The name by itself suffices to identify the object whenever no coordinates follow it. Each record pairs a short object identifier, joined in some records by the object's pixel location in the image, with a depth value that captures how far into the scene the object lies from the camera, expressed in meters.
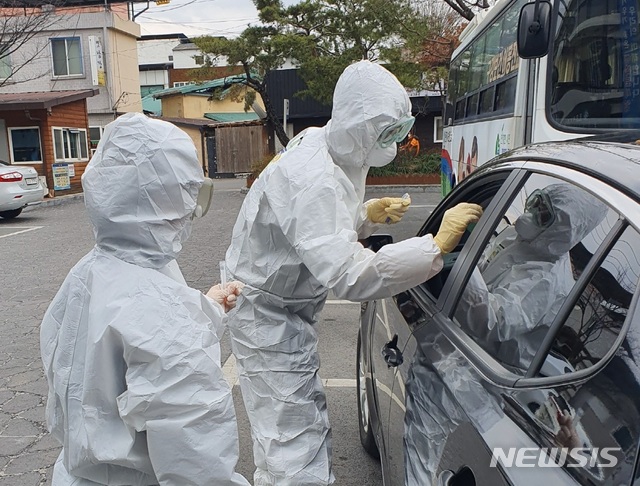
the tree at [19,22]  16.75
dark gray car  1.13
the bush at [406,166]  17.36
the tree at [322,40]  16.75
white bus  3.90
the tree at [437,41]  20.09
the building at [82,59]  23.98
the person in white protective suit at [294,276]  2.37
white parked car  12.55
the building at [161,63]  40.56
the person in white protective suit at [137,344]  1.42
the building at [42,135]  17.78
